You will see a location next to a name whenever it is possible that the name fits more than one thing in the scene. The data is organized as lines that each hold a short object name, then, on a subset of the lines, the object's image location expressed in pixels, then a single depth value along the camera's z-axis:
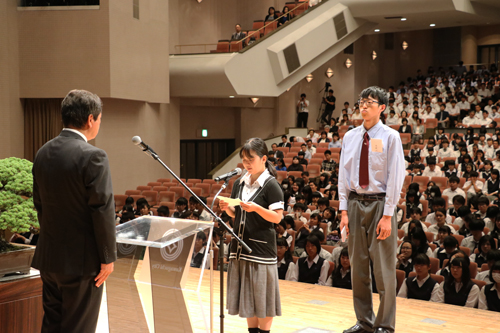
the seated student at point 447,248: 5.49
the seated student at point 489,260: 5.04
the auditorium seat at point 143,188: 10.55
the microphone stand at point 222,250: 2.78
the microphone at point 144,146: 2.60
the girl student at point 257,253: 2.91
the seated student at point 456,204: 7.24
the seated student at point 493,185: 8.26
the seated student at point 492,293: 4.64
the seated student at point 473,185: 8.25
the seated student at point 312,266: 5.59
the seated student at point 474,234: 5.97
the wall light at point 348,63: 18.37
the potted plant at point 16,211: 2.81
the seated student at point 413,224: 6.01
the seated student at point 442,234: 5.95
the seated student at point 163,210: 7.82
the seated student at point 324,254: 5.74
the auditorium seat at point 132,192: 10.23
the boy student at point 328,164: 10.07
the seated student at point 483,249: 5.45
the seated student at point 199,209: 7.67
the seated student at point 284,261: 5.77
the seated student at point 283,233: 6.39
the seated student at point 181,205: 8.39
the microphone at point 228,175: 2.78
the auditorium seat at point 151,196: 9.88
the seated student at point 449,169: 9.12
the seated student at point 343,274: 5.40
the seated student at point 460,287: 4.80
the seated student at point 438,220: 6.67
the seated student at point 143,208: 8.29
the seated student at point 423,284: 4.93
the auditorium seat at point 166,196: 9.68
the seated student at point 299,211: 7.53
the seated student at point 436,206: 6.99
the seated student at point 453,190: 8.04
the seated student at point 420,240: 5.68
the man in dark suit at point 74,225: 2.22
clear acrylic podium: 2.57
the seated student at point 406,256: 5.44
